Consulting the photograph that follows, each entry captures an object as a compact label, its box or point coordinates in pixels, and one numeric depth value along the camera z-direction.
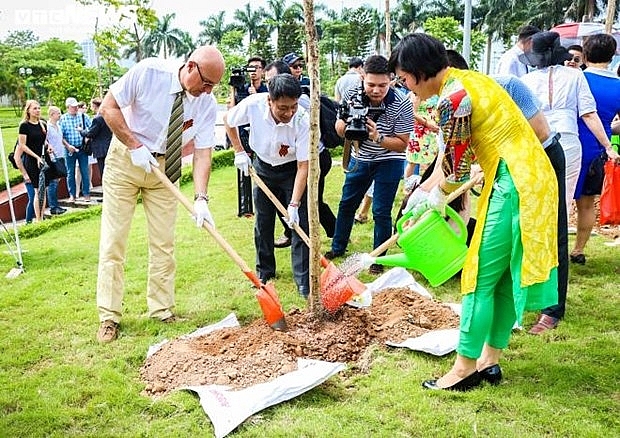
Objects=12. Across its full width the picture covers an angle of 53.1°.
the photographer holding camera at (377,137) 4.65
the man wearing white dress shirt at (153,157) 3.71
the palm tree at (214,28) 62.07
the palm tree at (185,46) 64.44
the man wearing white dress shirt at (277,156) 4.17
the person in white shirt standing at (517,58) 5.61
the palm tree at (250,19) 58.31
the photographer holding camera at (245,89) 7.41
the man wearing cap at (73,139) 10.38
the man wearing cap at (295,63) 6.90
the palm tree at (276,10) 56.44
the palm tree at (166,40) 63.47
